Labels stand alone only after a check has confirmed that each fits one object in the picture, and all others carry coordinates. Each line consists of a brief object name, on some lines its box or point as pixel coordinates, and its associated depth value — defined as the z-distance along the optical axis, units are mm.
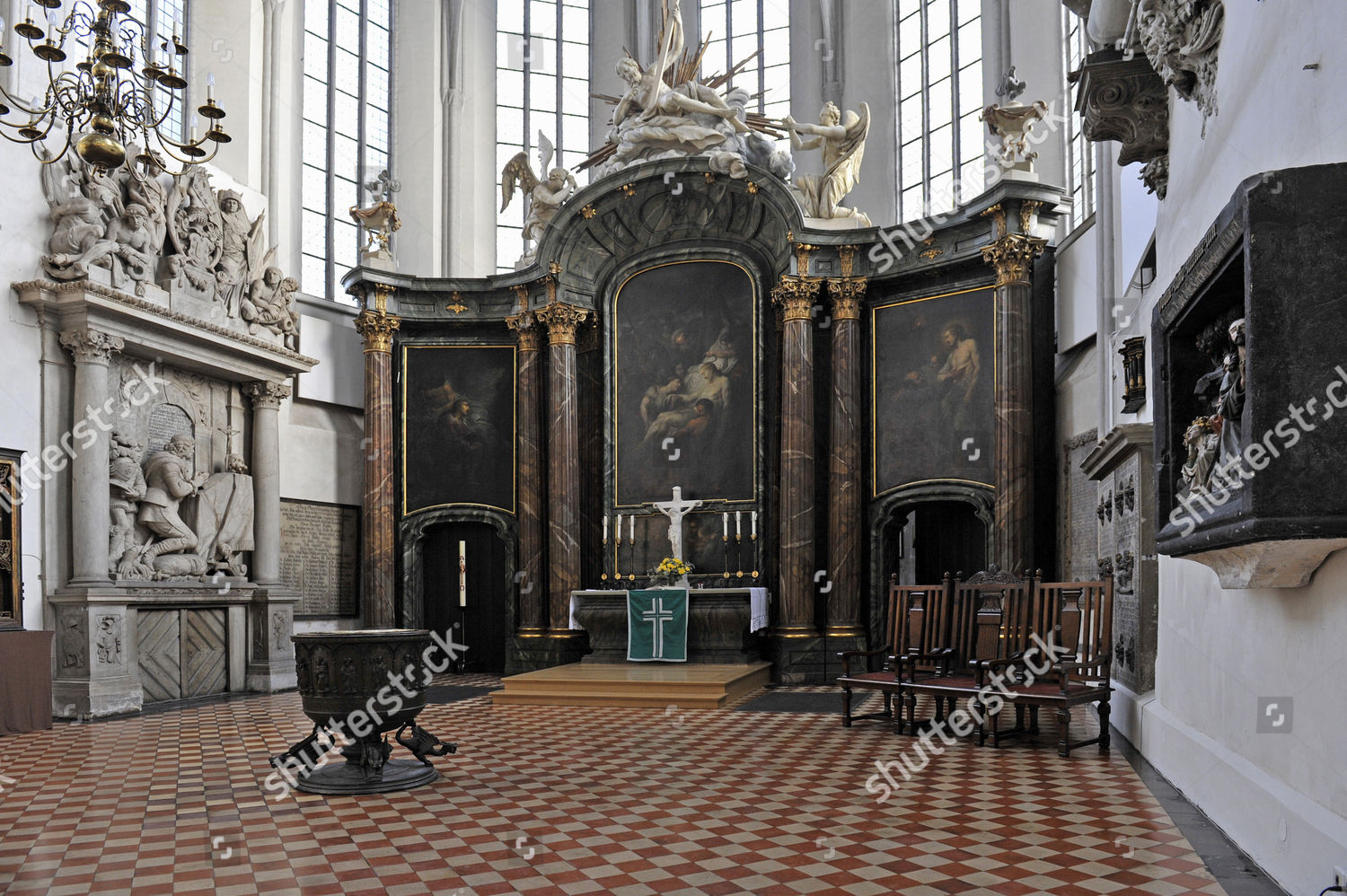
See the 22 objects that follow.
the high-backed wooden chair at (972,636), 8656
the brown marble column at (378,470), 15820
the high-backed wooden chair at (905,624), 9435
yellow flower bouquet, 14453
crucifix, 15227
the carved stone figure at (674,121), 15609
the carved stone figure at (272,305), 14016
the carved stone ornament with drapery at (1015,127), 13438
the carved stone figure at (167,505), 12391
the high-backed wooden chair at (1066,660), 7711
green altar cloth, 14047
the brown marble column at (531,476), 15828
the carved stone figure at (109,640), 11164
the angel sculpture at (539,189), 16531
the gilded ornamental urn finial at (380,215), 16469
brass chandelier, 6320
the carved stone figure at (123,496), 11875
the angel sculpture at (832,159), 14820
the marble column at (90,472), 11344
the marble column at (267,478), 13961
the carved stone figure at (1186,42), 5525
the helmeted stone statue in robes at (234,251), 13594
